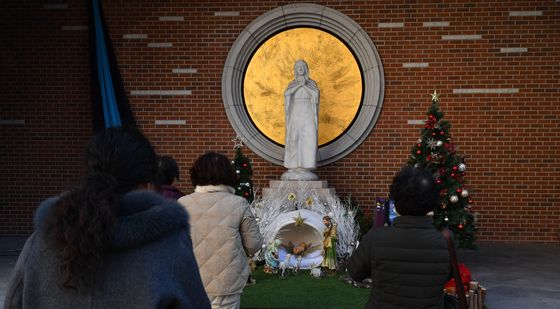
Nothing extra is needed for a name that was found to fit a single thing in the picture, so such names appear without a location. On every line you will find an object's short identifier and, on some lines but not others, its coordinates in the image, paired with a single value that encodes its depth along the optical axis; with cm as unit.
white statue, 802
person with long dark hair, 133
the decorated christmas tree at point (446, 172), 675
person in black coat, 234
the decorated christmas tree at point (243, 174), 790
